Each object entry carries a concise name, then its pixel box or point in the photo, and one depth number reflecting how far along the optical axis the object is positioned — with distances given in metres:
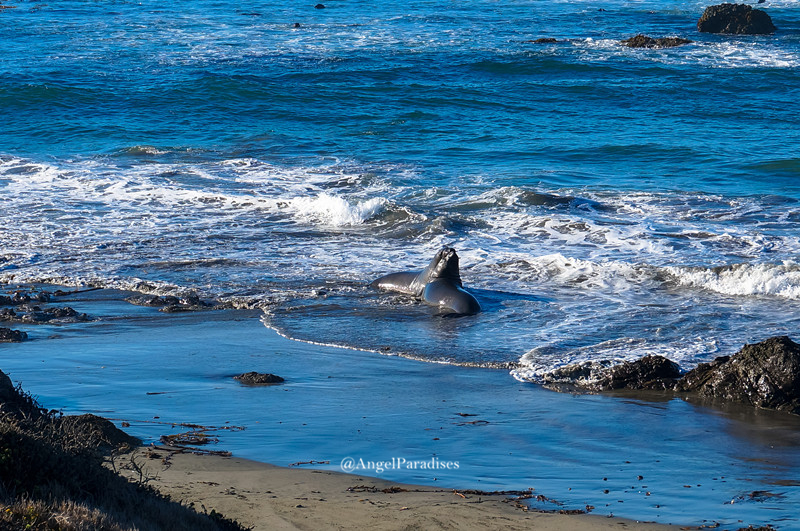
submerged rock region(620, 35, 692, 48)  66.44
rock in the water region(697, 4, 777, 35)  71.44
